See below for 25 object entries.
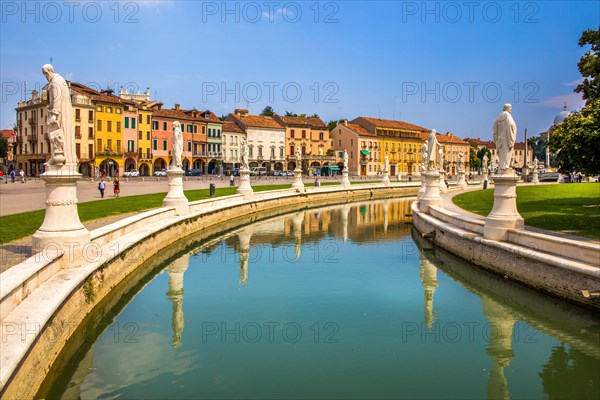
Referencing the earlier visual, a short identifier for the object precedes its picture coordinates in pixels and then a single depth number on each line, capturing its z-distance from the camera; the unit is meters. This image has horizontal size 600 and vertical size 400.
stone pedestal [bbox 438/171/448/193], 37.97
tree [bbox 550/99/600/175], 14.84
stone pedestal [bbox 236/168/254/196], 28.58
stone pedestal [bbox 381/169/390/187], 50.85
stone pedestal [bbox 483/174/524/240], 12.68
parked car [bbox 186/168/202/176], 71.88
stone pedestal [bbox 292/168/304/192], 36.97
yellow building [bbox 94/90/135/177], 65.81
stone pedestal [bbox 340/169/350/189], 44.48
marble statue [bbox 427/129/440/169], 23.02
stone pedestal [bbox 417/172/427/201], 30.55
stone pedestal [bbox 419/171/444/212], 22.98
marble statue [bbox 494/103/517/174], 12.88
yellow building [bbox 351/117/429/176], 96.81
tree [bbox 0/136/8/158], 81.06
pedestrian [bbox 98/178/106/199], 29.66
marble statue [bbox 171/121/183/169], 19.59
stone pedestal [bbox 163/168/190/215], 19.48
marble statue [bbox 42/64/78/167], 9.27
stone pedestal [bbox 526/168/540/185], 54.32
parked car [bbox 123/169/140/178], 63.82
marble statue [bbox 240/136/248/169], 28.99
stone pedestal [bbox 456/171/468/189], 47.03
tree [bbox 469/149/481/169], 120.00
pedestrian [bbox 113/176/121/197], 30.39
